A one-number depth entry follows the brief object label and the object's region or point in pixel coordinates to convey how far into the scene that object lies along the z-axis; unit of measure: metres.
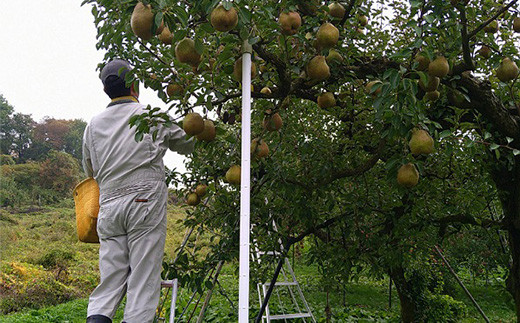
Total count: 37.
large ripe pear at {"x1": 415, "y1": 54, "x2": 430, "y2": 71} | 1.92
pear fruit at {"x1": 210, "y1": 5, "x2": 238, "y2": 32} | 1.29
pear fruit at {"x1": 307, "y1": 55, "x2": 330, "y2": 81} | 1.79
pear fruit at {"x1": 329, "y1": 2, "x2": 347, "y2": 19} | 2.00
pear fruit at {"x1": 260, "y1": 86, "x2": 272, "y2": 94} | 2.18
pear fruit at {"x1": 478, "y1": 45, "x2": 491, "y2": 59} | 2.37
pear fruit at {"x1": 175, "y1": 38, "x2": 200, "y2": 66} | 1.52
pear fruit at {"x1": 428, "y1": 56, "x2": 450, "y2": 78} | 1.79
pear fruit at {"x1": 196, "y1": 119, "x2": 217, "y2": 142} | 1.76
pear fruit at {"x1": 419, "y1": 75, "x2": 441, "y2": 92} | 1.88
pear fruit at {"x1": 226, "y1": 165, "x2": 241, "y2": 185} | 1.76
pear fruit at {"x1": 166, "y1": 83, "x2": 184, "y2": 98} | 1.84
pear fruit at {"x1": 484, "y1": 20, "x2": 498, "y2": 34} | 2.30
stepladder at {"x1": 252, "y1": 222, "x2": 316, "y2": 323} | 4.20
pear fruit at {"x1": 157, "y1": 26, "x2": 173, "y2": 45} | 1.78
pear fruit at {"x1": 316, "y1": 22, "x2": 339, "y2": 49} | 1.74
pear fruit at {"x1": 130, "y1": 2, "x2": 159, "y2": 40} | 1.30
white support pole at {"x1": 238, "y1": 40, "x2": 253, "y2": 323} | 1.29
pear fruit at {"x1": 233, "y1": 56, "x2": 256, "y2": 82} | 1.65
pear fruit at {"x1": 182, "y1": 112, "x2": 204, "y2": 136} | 1.68
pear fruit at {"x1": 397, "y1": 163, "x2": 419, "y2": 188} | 1.85
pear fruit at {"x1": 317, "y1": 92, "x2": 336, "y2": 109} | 2.25
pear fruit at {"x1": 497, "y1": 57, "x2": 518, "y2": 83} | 2.10
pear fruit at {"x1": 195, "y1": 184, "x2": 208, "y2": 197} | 2.74
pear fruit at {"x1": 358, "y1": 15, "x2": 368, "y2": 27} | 2.58
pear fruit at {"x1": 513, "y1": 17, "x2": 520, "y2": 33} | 2.24
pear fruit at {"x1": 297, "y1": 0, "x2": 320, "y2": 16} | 1.95
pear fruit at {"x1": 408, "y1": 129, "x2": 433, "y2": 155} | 1.69
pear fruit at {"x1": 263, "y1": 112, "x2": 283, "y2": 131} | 2.07
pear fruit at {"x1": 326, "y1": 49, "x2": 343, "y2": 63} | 1.99
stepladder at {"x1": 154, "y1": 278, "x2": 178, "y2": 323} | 2.49
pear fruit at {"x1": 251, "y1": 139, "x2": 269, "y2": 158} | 1.97
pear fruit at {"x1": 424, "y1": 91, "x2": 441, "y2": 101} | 2.08
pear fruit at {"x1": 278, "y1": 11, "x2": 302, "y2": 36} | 1.72
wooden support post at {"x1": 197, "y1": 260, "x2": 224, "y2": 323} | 3.45
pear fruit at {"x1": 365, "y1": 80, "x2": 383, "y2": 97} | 2.15
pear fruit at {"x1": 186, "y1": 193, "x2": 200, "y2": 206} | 2.75
